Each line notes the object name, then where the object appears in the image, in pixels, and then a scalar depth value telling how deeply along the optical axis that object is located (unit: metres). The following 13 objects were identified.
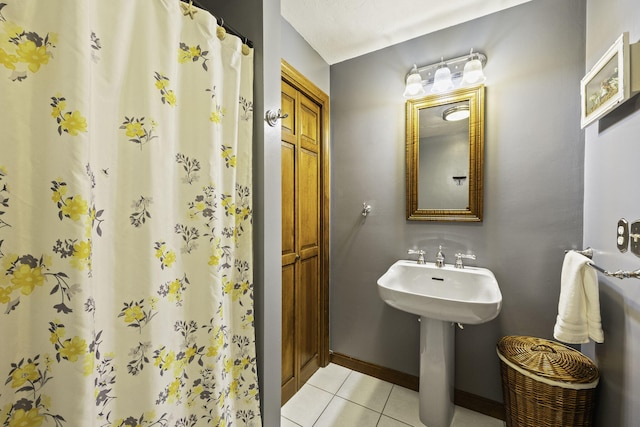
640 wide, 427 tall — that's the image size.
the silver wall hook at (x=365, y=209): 1.91
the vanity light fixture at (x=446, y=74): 1.51
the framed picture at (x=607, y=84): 0.86
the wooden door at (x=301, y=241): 1.64
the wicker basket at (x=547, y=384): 1.07
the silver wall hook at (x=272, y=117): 1.12
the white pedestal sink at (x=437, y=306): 1.25
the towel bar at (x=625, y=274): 0.79
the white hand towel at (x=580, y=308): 1.05
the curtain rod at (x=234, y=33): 0.92
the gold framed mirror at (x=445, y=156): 1.56
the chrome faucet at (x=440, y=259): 1.62
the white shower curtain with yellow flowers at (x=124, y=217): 0.54
